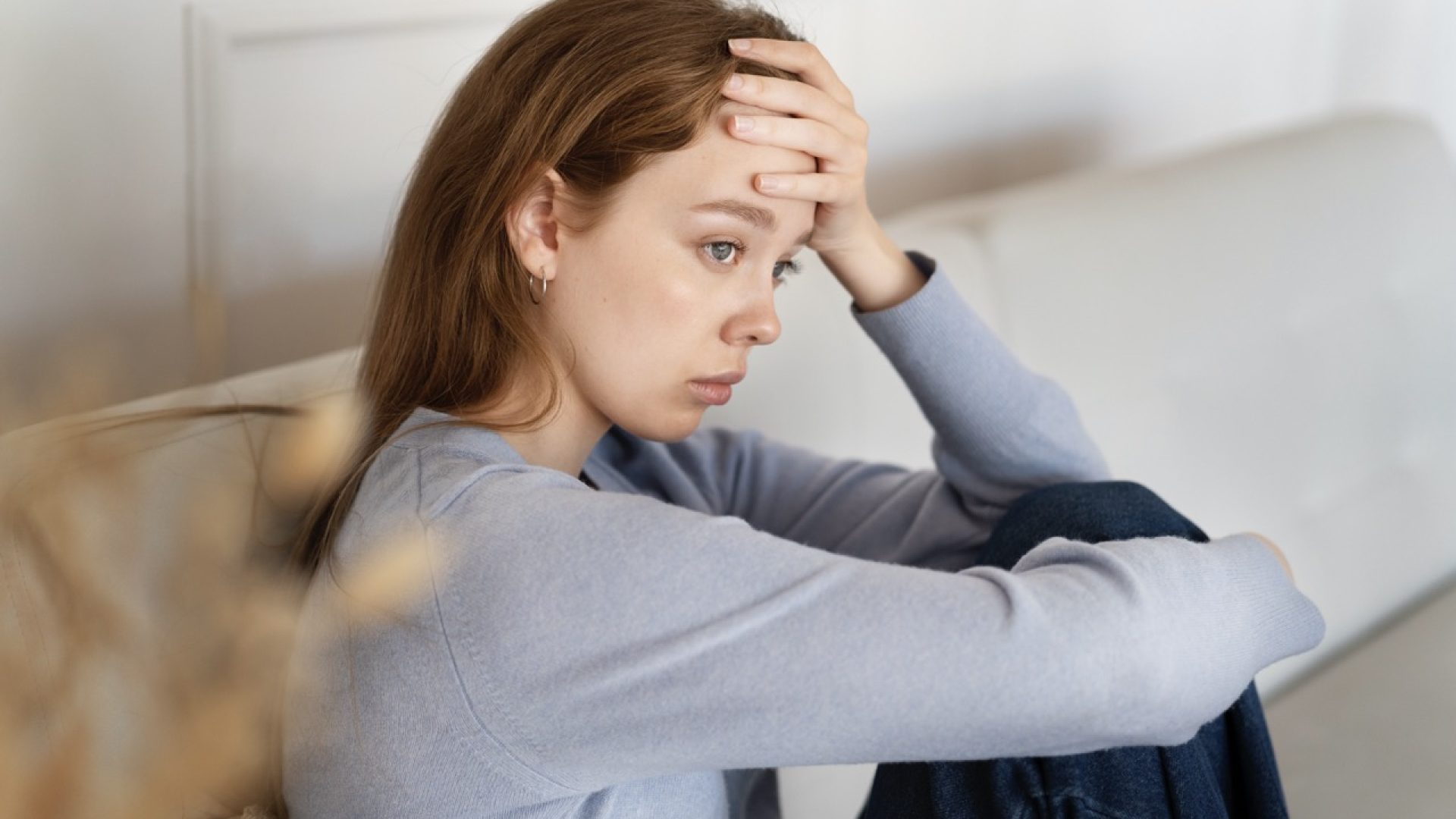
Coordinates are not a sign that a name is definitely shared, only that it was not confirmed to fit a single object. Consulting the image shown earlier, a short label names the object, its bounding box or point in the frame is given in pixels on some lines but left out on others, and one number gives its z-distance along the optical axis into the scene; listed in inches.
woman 48.3
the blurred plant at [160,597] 44.1
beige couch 66.8
